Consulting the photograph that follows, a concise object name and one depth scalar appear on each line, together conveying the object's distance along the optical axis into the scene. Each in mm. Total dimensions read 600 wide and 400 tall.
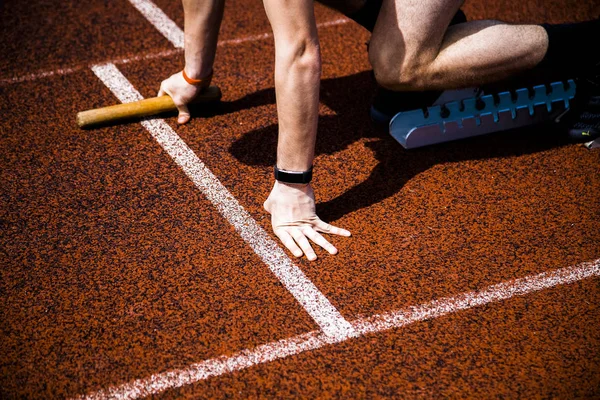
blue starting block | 3033
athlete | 2225
